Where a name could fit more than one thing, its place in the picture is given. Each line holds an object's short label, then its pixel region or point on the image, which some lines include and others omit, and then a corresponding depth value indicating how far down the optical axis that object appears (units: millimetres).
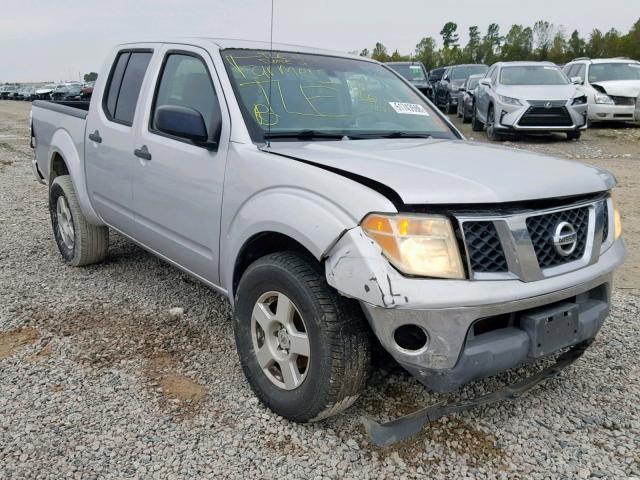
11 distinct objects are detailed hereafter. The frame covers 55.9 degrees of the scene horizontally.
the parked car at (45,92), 45238
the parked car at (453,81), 19625
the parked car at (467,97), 16109
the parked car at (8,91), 56906
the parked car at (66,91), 40778
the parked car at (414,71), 16817
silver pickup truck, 2193
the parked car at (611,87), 13758
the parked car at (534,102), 11883
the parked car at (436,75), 23280
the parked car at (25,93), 53219
